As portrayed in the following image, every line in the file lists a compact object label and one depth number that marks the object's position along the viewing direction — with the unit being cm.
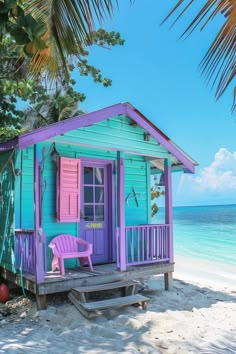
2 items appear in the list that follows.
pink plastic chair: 630
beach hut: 588
